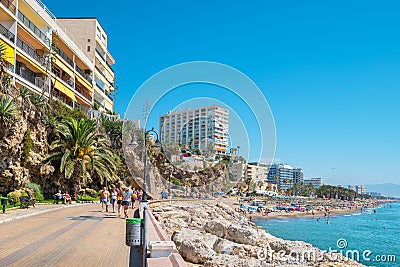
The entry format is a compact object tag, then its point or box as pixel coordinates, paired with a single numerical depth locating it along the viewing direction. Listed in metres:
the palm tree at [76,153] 28.09
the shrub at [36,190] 25.10
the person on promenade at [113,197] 19.90
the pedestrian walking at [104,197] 20.08
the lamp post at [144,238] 6.85
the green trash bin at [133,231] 6.79
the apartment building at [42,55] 27.06
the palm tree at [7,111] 21.39
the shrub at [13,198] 20.34
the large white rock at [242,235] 15.81
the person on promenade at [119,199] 17.89
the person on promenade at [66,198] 25.66
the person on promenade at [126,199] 17.01
